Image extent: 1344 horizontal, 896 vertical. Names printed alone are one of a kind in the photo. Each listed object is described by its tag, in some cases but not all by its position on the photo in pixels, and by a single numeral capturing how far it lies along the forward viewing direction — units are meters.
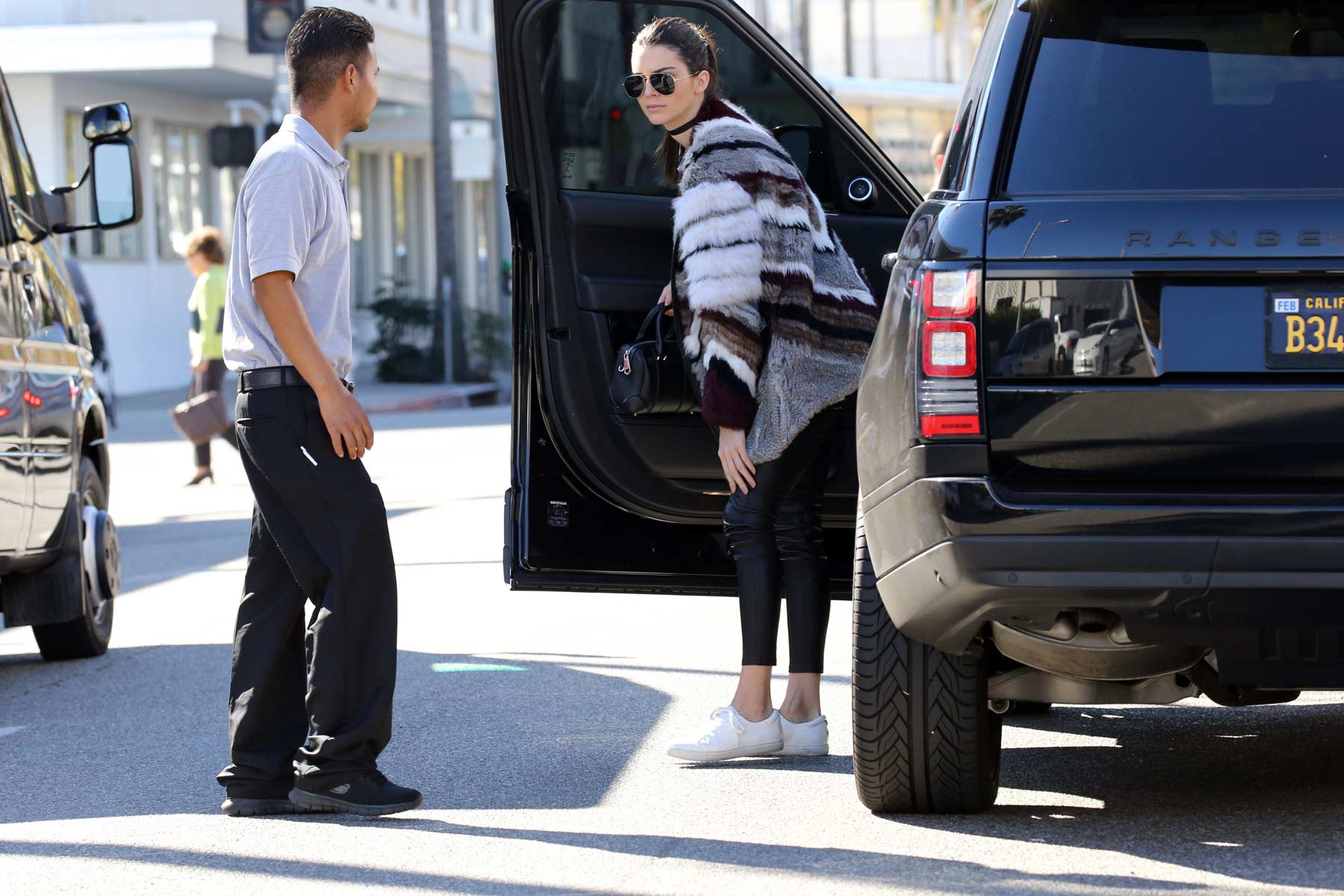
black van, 12.69
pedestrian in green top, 26.87
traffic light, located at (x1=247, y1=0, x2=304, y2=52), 33.69
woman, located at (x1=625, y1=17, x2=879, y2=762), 9.60
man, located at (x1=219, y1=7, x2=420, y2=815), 8.82
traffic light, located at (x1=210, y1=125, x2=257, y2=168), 35.59
